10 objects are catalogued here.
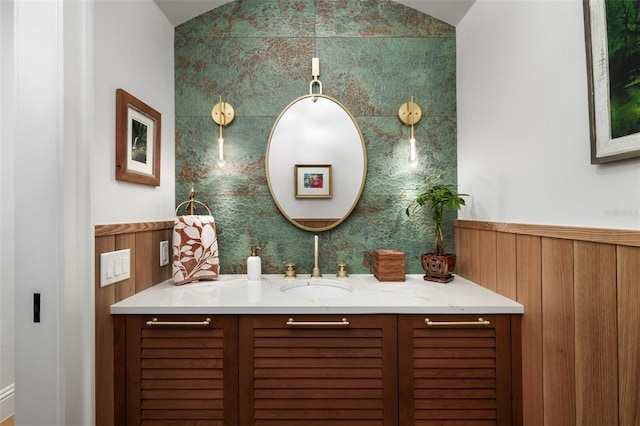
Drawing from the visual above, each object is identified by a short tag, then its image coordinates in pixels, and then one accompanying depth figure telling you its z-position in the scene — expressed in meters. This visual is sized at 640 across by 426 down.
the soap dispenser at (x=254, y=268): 1.78
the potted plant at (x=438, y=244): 1.68
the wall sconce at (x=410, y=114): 1.90
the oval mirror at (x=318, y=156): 1.90
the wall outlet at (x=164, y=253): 1.73
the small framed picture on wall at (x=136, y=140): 1.38
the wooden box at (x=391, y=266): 1.73
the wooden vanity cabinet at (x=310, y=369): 1.27
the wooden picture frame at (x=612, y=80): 0.83
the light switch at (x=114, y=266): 1.25
